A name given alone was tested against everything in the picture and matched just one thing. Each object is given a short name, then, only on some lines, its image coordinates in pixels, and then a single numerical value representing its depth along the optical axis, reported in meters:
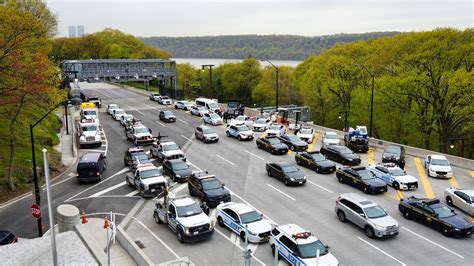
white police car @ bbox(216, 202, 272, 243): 20.80
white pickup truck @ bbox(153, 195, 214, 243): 20.80
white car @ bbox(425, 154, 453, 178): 32.03
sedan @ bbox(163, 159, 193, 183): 30.19
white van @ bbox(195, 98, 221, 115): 60.23
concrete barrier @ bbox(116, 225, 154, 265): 17.15
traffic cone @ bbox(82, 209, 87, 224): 23.42
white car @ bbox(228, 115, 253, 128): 49.56
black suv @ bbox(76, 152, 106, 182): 30.84
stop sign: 20.80
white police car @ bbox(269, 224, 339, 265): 18.04
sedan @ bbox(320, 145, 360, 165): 34.43
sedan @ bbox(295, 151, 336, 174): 32.56
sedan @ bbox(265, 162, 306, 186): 29.56
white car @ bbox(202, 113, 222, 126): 52.28
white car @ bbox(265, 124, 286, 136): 44.00
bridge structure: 78.12
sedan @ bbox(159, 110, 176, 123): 54.81
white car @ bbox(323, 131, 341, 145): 40.41
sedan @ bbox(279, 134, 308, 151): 38.84
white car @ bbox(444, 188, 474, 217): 25.03
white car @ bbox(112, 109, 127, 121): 57.24
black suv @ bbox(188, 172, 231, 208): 25.55
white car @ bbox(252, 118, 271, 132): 48.94
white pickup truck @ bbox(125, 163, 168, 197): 27.47
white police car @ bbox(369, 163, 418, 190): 29.11
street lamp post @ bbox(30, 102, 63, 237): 21.95
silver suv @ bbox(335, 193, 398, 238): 21.45
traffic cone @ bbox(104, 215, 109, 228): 22.31
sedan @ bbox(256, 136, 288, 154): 38.00
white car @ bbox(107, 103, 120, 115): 61.17
